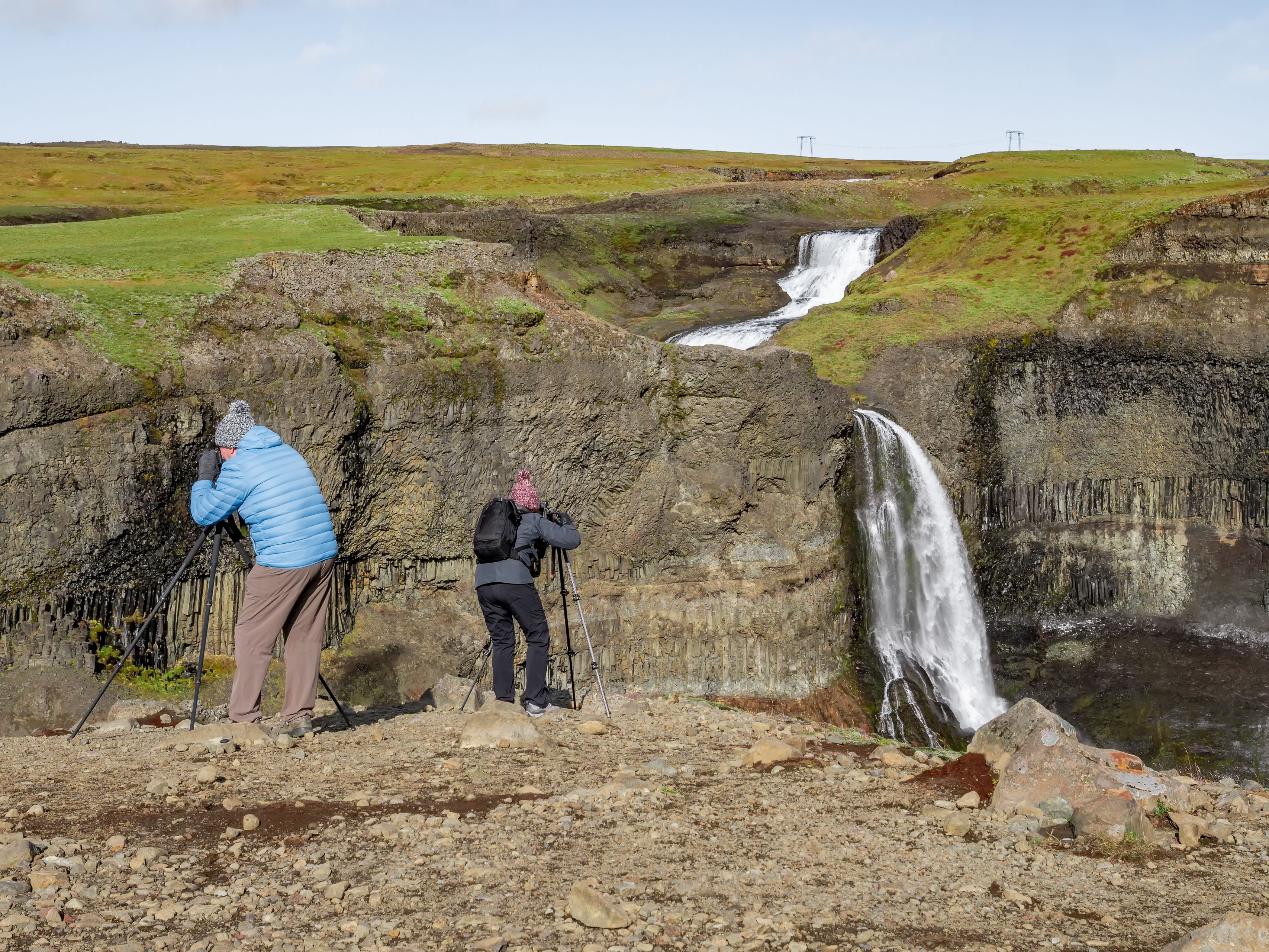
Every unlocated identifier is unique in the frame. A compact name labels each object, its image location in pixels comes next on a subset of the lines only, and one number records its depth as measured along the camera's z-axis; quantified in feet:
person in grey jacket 36.52
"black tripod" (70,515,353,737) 32.55
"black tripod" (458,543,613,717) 38.07
